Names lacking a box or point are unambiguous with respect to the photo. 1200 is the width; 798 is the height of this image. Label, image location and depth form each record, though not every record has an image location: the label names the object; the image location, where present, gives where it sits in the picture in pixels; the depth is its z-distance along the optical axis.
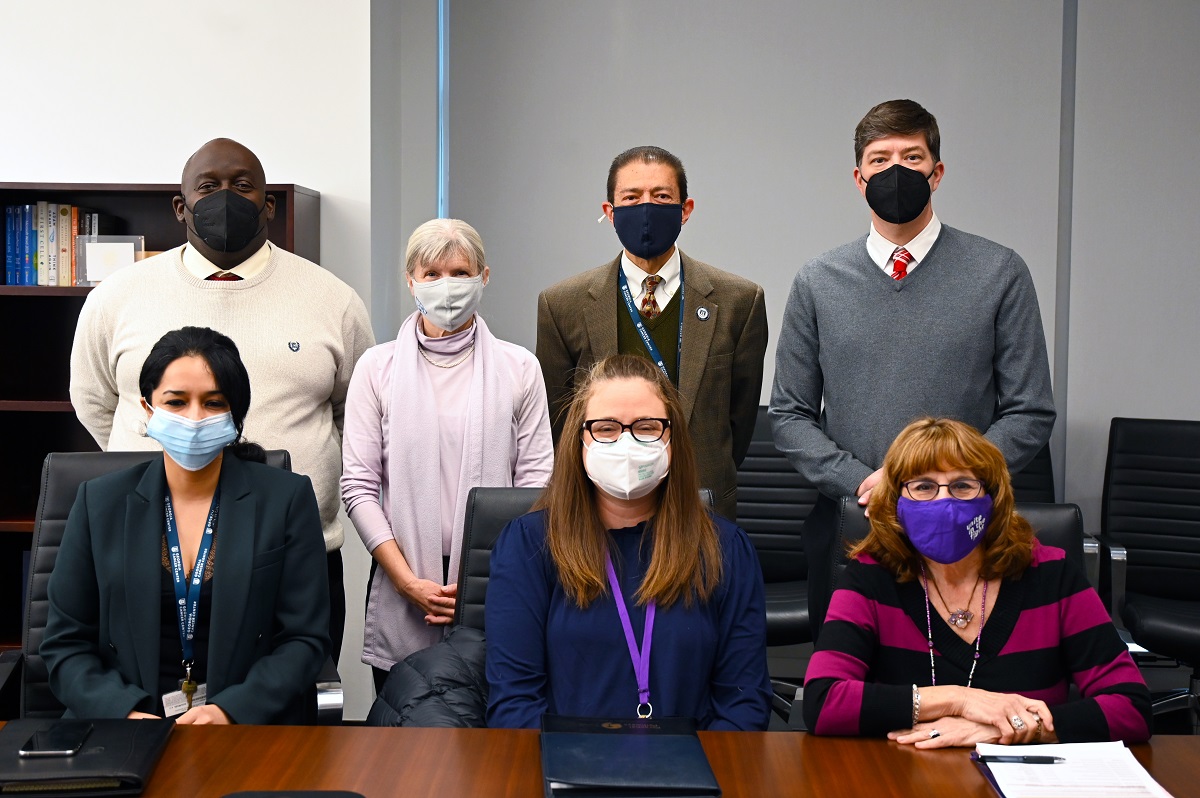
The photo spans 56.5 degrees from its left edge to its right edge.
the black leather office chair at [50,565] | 2.35
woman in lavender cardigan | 2.77
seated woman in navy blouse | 2.05
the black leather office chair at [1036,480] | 4.06
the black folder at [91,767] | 1.57
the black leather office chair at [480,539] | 2.45
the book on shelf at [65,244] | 3.89
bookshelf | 3.95
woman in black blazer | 2.20
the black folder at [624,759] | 1.53
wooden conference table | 1.60
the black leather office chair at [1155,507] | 4.02
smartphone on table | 1.63
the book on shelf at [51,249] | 3.89
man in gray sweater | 2.63
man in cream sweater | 2.94
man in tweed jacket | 2.94
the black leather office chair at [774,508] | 4.11
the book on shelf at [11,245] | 3.89
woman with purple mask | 2.00
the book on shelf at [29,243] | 3.88
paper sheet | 1.59
